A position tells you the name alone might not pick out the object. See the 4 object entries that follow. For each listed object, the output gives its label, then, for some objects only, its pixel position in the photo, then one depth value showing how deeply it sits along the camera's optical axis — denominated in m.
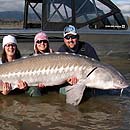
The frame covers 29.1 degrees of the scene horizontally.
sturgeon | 2.86
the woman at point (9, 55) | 3.00
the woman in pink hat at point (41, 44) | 3.14
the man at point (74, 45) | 3.15
